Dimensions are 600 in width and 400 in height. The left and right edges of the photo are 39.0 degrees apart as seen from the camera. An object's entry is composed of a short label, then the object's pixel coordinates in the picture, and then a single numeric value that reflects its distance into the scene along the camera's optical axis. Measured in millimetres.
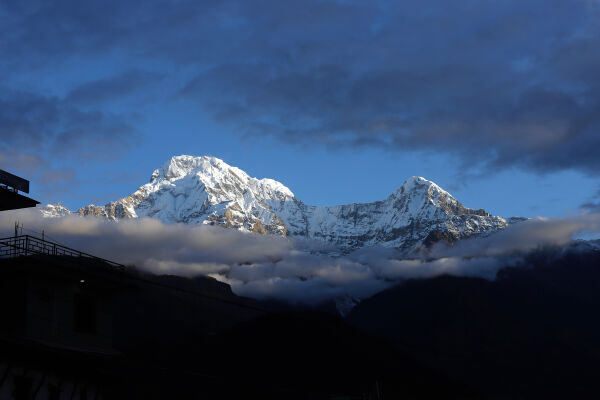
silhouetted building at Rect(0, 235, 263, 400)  45906
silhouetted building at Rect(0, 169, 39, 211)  53312
